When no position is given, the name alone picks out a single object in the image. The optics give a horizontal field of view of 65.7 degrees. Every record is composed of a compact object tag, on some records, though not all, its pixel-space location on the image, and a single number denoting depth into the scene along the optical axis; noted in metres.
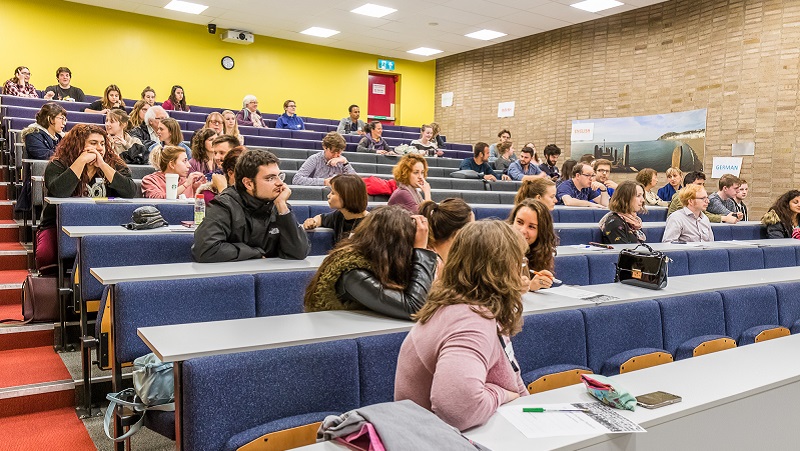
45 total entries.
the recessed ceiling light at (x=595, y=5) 9.55
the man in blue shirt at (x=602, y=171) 7.27
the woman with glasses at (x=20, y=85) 9.07
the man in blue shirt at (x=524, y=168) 8.77
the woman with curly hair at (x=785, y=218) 6.19
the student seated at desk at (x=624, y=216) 4.57
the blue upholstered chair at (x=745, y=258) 4.61
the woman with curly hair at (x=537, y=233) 3.06
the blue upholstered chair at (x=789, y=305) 3.38
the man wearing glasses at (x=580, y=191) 6.36
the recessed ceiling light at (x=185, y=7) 10.91
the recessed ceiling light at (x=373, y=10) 10.55
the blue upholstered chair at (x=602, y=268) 3.81
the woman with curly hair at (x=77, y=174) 3.54
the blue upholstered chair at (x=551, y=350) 2.26
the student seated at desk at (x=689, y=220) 5.25
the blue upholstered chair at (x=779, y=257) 4.86
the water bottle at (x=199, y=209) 3.62
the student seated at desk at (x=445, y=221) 2.63
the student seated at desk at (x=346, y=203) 3.54
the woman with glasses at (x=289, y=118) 10.84
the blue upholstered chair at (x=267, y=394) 1.70
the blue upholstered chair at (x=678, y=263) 4.21
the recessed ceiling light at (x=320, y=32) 12.40
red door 15.09
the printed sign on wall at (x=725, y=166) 8.62
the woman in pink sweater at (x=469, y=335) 1.44
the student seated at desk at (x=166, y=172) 4.22
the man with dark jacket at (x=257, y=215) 3.10
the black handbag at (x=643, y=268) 2.92
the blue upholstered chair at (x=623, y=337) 2.51
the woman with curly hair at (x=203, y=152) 4.73
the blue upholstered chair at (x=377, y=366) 1.99
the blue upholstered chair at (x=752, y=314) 3.08
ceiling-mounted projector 12.53
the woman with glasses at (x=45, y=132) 5.21
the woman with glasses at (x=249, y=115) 10.18
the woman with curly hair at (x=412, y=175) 5.00
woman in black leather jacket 2.13
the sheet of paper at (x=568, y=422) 1.46
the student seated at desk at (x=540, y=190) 4.16
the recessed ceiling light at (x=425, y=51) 13.63
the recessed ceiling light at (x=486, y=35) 11.83
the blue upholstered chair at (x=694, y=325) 2.79
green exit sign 14.71
